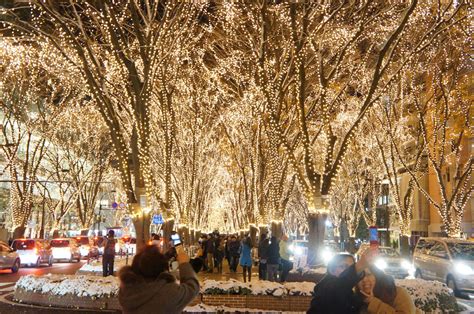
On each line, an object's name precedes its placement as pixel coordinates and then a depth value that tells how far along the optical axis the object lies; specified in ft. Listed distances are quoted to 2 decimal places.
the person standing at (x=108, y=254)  64.28
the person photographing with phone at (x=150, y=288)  12.51
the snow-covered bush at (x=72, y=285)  37.70
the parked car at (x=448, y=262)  59.41
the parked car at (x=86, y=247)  133.47
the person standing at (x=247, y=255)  67.31
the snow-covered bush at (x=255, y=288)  36.66
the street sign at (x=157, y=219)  96.58
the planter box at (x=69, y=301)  37.35
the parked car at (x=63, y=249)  116.57
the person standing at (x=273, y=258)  58.03
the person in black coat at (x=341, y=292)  14.65
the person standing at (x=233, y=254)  92.58
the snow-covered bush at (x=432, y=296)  37.78
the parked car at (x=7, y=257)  80.59
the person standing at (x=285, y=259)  59.16
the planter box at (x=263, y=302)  36.37
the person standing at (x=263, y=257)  61.41
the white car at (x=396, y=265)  79.30
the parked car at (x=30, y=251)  97.55
